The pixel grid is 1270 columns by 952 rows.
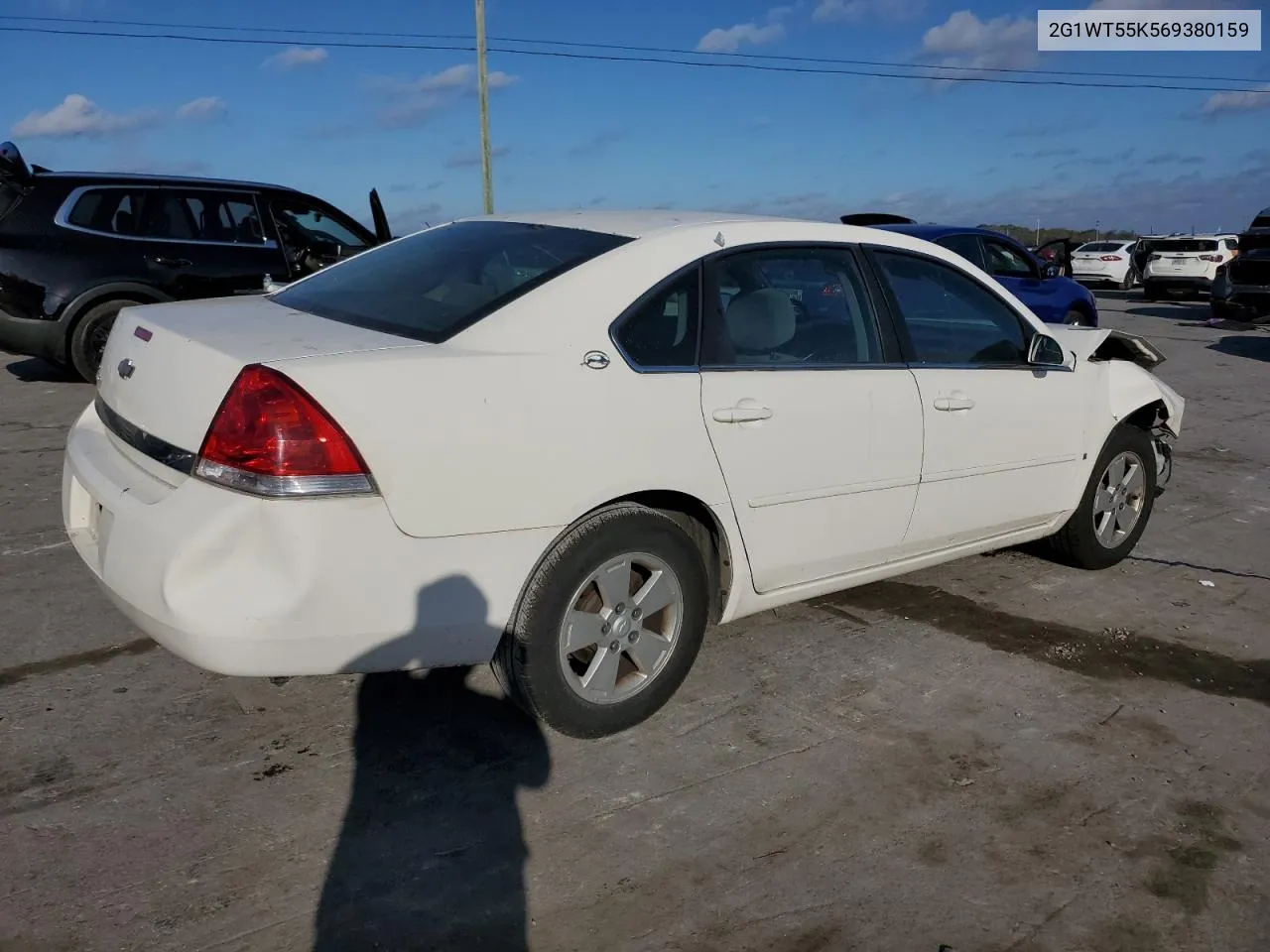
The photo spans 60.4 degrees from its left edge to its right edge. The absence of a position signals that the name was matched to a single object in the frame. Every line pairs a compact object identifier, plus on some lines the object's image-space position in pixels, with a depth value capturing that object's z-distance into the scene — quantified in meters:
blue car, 10.95
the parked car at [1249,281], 16.30
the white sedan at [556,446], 2.76
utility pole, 21.98
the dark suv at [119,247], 8.73
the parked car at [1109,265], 28.89
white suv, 23.92
